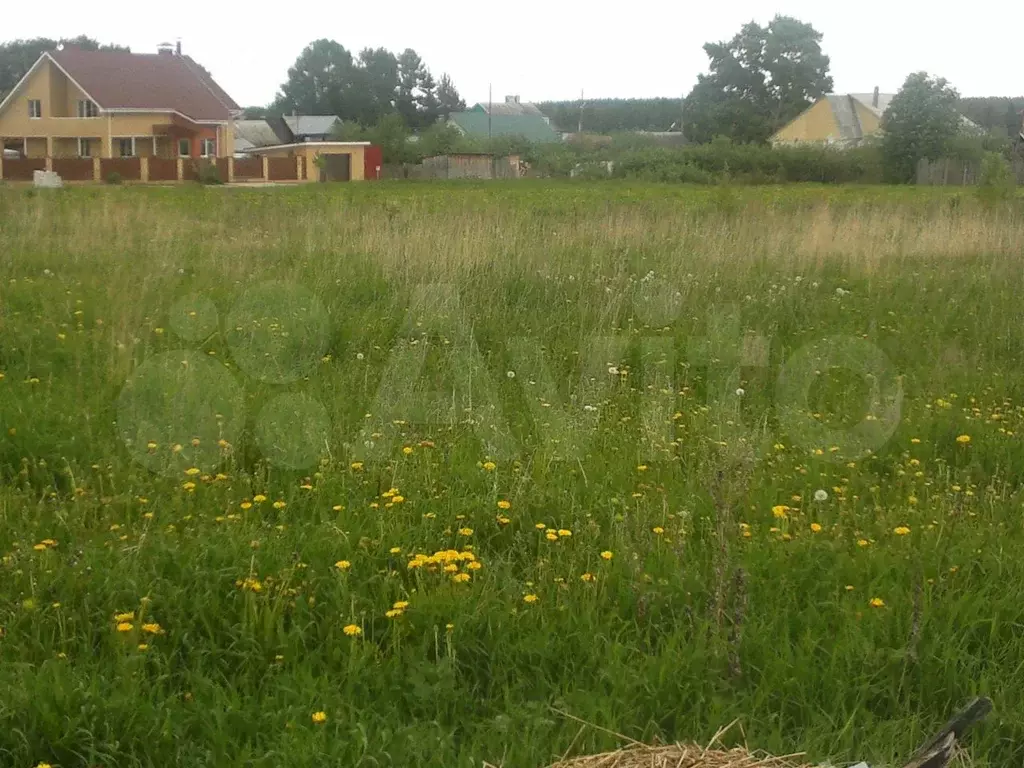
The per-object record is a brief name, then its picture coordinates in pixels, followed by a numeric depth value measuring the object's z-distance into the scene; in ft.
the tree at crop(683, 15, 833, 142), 230.48
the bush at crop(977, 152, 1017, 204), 55.67
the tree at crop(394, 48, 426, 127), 273.54
